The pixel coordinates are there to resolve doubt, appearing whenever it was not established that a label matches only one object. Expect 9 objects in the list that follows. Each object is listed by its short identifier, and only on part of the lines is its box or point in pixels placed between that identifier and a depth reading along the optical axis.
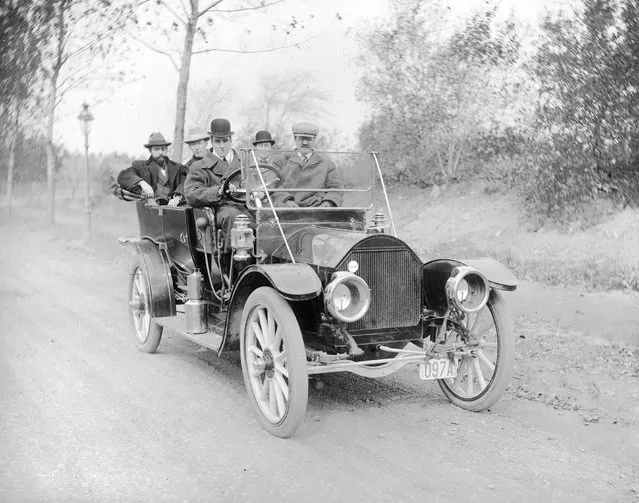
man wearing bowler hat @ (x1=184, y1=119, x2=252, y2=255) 5.50
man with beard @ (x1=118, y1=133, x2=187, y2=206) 7.23
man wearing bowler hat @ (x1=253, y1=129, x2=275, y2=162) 7.46
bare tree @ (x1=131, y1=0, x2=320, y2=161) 7.10
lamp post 14.65
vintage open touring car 4.29
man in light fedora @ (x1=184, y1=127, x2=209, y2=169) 6.76
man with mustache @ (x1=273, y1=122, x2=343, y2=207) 5.32
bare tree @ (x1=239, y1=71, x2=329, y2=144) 12.88
